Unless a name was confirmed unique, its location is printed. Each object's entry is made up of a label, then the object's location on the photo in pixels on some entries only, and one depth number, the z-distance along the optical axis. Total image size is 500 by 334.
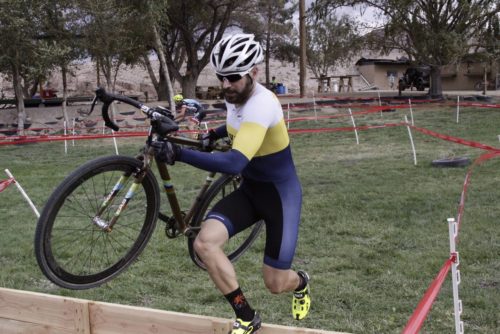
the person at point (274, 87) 45.25
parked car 46.04
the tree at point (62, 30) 23.52
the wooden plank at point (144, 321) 3.85
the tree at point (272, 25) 39.69
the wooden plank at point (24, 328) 4.41
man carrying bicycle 3.56
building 55.84
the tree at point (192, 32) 33.62
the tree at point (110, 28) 24.09
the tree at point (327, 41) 33.16
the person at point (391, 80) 60.84
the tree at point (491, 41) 30.88
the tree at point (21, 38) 21.69
